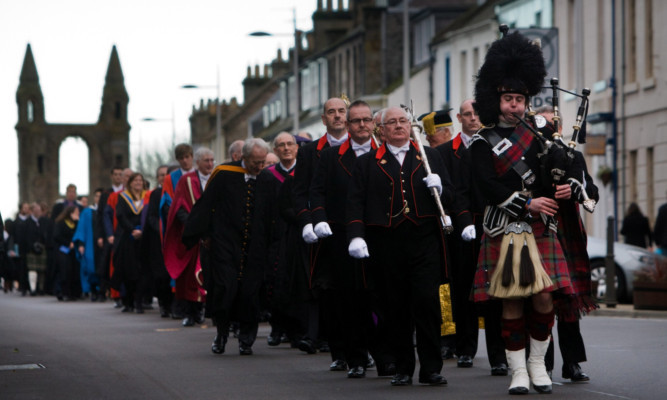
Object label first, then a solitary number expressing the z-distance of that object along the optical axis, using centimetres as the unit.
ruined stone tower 14412
